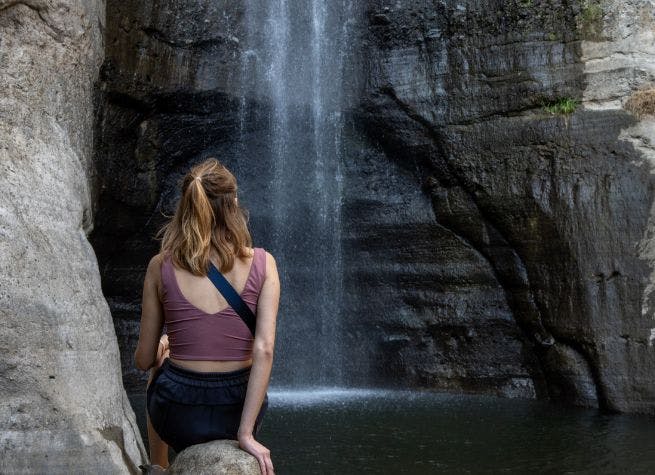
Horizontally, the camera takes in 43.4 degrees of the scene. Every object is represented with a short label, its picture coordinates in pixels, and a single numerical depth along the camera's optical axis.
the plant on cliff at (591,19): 8.73
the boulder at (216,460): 2.59
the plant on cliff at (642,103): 8.21
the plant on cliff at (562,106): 8.66
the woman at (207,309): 2.79
